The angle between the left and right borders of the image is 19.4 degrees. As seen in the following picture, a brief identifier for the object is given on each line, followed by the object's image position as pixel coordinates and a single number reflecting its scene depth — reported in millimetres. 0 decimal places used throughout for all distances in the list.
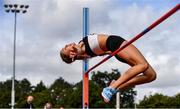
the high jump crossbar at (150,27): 4979
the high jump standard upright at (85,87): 8328
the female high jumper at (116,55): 6000
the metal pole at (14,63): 30328
